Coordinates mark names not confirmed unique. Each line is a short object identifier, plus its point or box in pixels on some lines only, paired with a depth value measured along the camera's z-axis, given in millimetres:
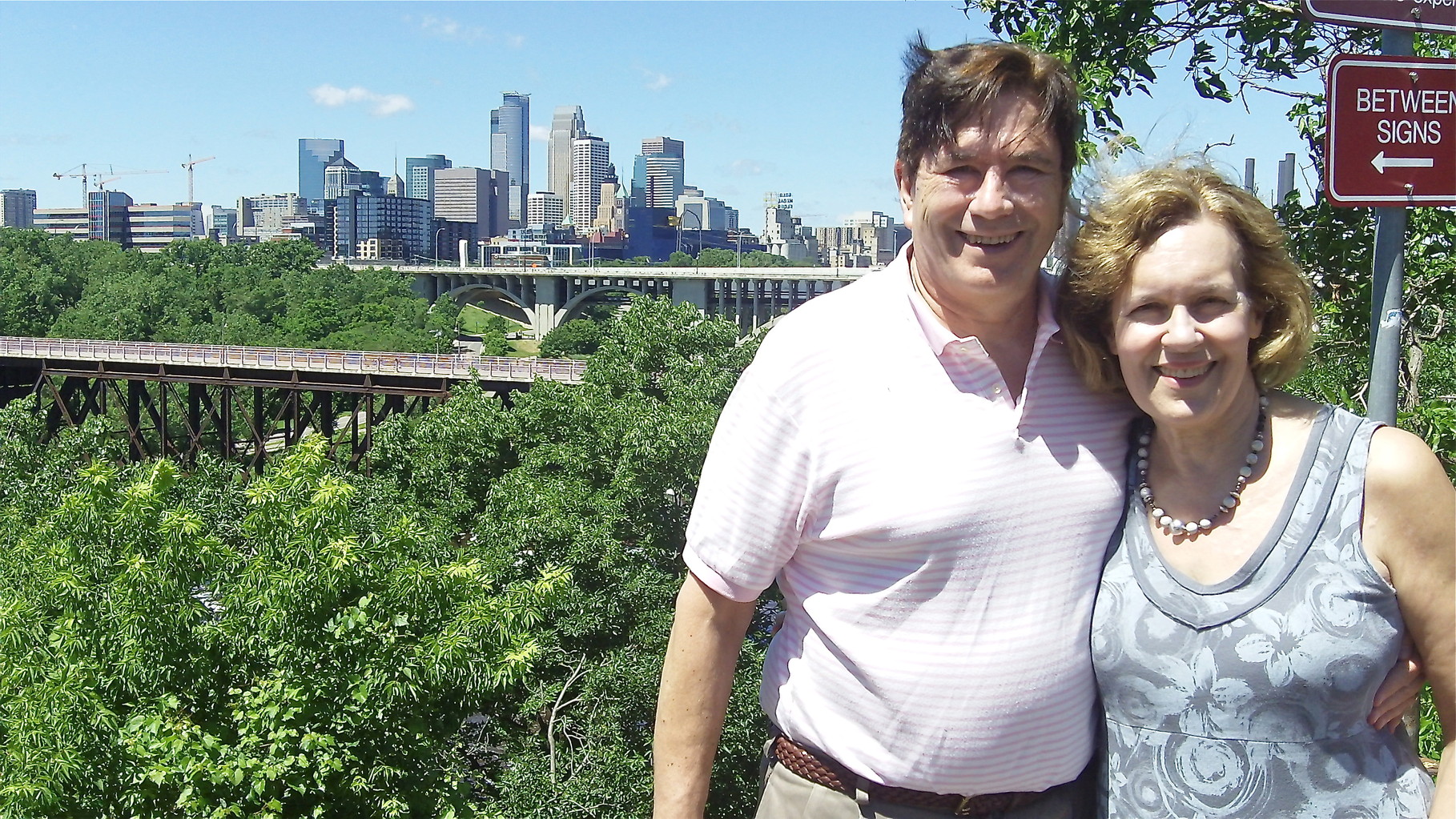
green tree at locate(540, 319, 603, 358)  59719
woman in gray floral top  2090
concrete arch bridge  55406
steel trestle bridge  33375
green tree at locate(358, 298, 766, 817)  10523
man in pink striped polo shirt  2236
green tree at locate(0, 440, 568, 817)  7195
